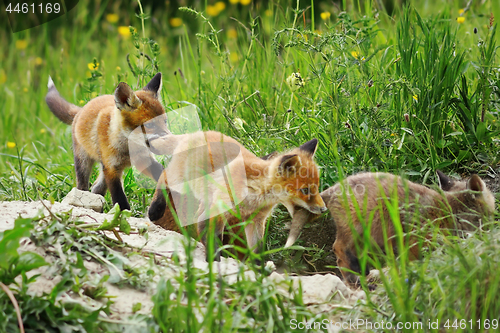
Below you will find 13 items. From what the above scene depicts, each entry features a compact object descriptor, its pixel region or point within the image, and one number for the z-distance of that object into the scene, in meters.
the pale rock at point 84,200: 7.98
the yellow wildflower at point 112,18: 20.71
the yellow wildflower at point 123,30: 16.33
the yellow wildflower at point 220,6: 20.19
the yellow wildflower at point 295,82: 8.28
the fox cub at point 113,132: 8.56
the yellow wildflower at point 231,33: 18.12
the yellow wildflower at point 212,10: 20.05
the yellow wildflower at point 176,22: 19.72
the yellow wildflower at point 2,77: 17.72
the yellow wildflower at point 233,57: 17.00
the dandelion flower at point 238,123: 8.72
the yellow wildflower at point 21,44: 19.34
